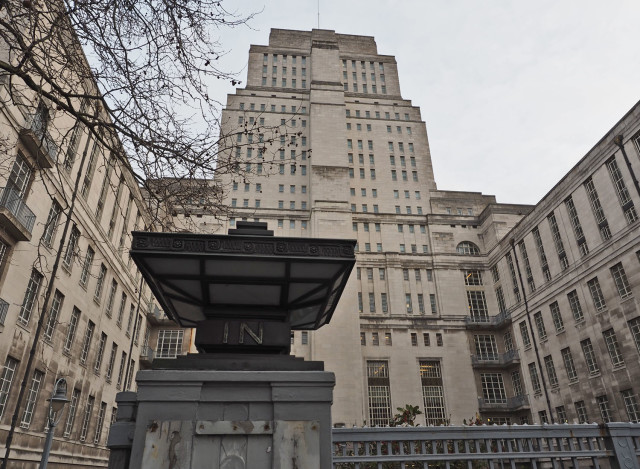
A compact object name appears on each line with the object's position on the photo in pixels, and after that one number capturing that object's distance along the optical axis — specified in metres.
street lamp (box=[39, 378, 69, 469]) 10.61
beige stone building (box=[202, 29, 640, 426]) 30.16
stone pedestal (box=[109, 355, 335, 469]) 3.40
